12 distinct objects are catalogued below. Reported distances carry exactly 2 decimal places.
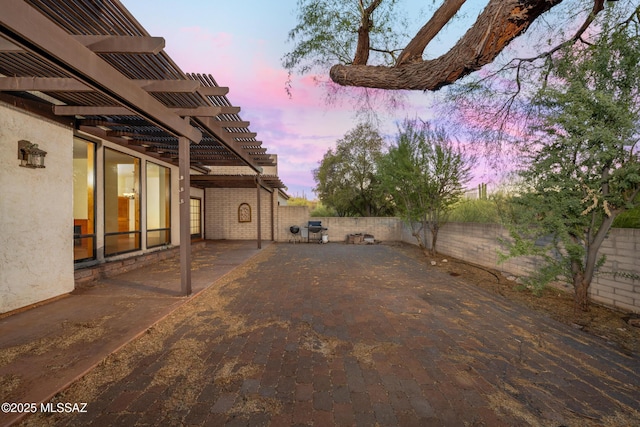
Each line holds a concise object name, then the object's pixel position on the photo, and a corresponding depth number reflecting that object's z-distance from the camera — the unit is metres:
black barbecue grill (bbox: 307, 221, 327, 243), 12.76
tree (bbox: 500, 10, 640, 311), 3.21
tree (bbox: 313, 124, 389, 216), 14.98
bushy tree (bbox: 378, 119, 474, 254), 7.87
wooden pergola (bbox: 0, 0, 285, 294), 1.97
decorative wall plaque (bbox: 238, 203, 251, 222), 13.12
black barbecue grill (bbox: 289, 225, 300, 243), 12.69
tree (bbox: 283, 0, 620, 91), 2.56
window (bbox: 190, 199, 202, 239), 11.74
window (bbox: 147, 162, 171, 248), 7.86
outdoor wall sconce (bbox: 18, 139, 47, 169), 3.59
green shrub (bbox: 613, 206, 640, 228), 4.17
